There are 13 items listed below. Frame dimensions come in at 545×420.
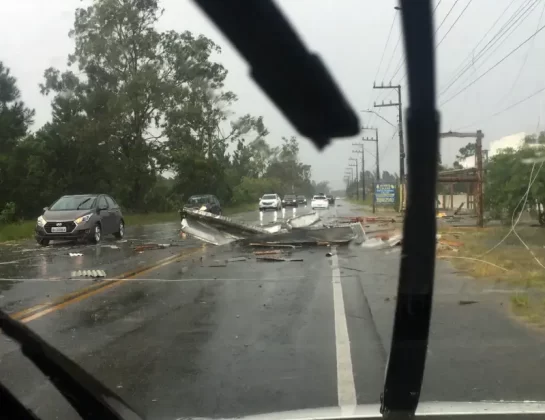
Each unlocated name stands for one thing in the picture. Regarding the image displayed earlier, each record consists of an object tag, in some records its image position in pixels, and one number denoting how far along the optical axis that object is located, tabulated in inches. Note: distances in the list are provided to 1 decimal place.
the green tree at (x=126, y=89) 946.1
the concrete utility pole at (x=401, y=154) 1346.0
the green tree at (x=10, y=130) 1159.6
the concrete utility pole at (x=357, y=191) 3143.2
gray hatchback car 788.0
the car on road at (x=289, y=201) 1943.4
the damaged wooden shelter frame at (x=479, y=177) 903.1
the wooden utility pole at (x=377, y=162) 2079.8
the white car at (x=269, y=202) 1667.1
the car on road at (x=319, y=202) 1910.7
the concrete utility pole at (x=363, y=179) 2479.3
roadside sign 1626.5
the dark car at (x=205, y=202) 1360.1
